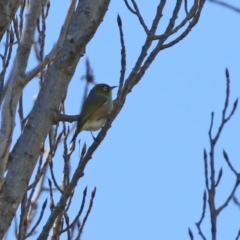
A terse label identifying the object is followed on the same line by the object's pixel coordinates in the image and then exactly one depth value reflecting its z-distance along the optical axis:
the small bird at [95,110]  11.11
